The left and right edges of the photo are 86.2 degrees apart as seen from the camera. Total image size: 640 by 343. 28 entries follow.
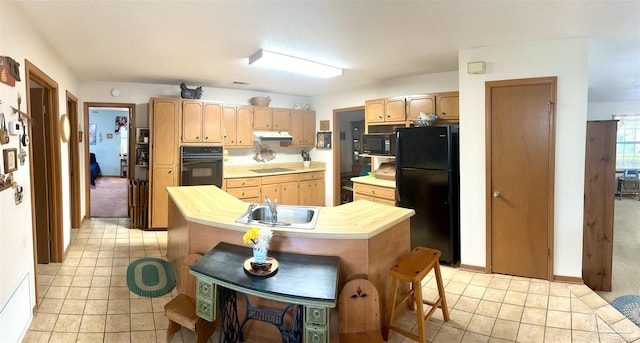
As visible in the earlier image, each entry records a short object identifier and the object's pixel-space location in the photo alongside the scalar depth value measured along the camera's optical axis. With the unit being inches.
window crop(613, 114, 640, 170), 321.7
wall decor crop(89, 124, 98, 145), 414.9
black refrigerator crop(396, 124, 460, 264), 142.4
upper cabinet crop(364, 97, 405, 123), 177.5
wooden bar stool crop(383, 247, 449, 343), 85.0
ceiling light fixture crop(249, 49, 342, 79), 132.2
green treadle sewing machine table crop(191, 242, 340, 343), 66.9
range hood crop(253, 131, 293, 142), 223.0
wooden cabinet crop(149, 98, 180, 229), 187.5
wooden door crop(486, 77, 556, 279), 123.4
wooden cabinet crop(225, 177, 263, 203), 205.5
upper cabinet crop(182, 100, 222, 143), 194.2
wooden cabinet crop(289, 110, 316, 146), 243.6
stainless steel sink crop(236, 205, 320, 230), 104.0
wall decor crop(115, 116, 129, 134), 418.3
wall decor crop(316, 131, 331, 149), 244.4
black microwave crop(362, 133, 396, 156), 179.6
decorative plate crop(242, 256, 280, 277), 74.0
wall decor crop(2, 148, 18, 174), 82.4
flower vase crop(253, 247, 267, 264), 76.0
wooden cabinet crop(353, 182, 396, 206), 169.9
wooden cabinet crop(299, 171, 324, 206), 237.9
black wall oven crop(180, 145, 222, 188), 192.5
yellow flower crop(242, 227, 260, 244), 76.0
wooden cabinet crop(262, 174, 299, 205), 218.8
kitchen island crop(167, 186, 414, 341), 84.4
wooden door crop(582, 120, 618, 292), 134.4
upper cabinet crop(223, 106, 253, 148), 210.8
